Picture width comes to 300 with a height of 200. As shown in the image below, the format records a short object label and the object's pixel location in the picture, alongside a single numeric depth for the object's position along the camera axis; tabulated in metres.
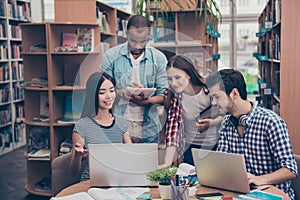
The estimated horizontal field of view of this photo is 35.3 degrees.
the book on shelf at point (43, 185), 4.29
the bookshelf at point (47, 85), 4.15
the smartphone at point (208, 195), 2.01
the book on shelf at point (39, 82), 4.22
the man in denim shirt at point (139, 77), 2.23
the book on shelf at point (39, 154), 4.23
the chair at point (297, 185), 2.32
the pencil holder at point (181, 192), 1.84
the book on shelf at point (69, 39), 4.17
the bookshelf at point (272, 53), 4.60
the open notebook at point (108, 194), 1.98
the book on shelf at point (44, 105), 4.25
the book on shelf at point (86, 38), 4.20
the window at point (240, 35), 8.46
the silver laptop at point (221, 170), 1.96
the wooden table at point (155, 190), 2.02
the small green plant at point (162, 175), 1.95
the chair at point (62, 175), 2.44
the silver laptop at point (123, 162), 2.04
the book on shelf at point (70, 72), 4.30
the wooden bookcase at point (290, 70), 3.78
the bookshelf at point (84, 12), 4.29
